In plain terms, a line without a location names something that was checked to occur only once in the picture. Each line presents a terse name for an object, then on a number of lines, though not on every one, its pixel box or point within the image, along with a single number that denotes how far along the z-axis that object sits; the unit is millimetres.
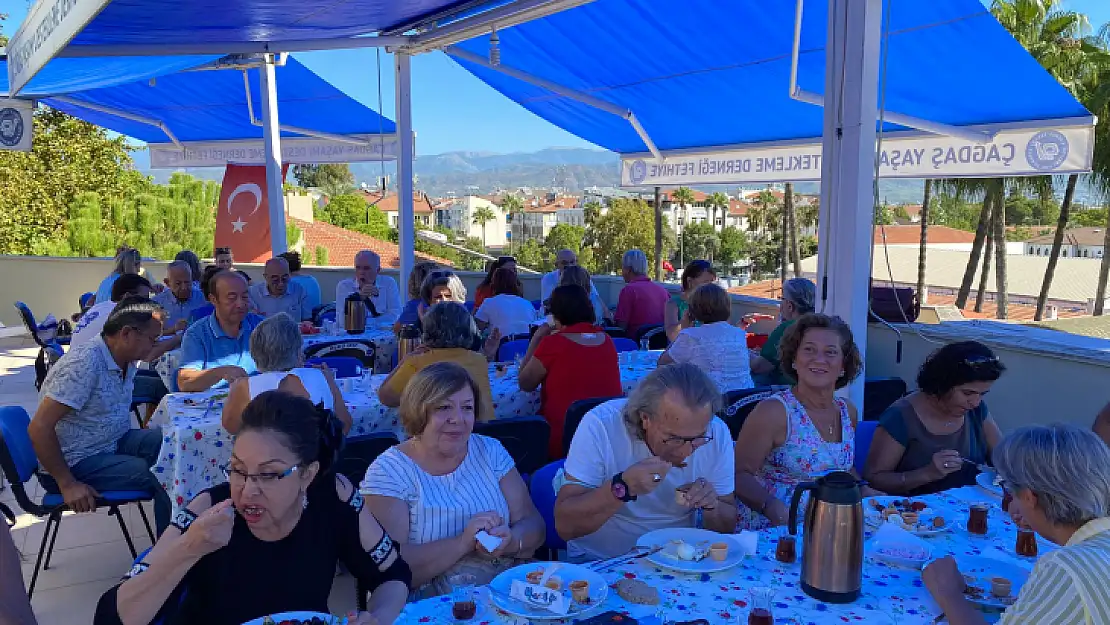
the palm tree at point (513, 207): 137000
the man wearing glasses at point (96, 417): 3309
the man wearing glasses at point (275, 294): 6414
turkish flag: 14562
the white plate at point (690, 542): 2006
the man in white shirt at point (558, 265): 7172
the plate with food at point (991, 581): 1851
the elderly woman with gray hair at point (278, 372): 3047
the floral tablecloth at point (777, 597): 1784
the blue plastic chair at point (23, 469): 3139
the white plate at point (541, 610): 1757
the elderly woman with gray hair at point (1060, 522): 1365
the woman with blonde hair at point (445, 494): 2258
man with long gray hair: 2258
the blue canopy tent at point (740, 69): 3848
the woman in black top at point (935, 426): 2854
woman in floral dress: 2756
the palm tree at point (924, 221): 34062
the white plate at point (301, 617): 1647
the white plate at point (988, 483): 2631
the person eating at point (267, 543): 1679
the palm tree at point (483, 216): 134250
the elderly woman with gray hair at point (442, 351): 3518
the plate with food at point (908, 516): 2311
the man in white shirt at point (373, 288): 6688
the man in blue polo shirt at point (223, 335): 4227
